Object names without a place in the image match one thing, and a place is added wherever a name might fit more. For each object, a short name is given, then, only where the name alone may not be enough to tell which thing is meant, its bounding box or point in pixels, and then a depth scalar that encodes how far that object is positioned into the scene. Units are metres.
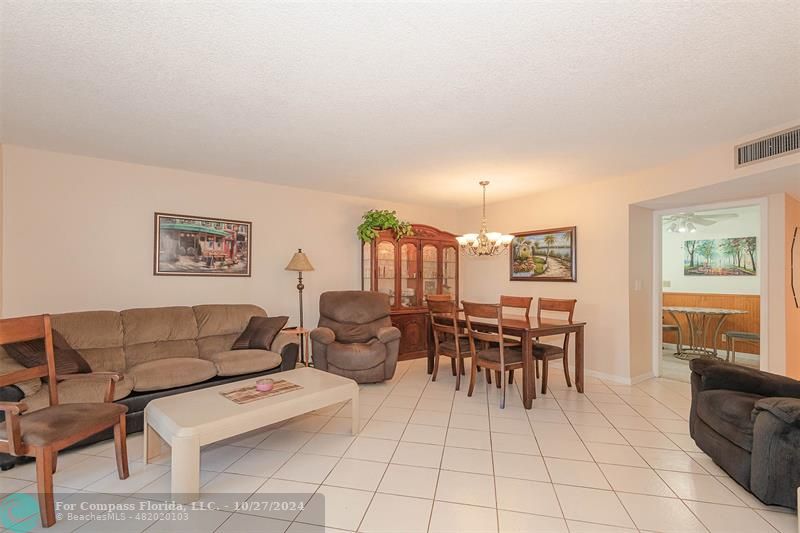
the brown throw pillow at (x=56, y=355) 2.41
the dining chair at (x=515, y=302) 4.26
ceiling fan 5.78
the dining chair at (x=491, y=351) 3.39
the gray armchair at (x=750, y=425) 1.81
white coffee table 1.95
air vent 2.65
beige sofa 2.65
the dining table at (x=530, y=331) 3.33
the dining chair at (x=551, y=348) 3.63
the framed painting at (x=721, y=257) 5.48
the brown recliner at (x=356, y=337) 3.95
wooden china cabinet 5.20
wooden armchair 1.74
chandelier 3.99
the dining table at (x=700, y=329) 5.29
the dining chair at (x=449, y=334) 3.95
